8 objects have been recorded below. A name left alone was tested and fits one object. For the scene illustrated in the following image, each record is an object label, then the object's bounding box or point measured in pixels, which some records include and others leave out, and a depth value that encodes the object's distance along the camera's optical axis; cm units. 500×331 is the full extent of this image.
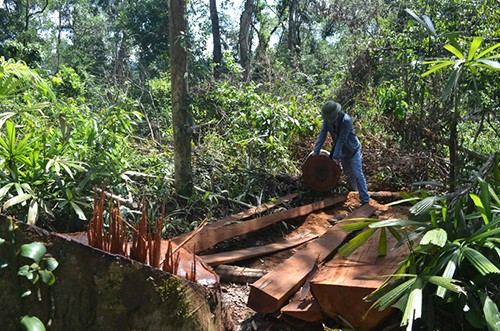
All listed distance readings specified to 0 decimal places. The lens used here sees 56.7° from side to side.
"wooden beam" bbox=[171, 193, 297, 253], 448
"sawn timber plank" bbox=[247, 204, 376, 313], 336
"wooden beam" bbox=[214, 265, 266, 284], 428
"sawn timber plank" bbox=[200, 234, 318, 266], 450
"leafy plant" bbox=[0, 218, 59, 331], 197
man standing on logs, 665
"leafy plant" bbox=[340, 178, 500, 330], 261
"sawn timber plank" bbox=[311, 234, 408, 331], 300
